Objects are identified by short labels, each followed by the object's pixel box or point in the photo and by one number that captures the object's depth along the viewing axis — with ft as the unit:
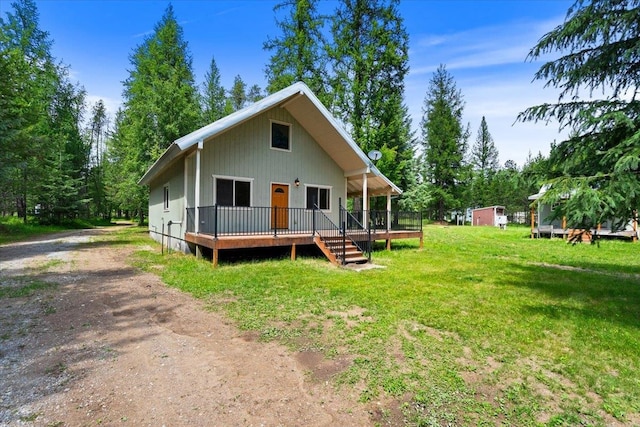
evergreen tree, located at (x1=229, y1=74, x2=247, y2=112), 111.75
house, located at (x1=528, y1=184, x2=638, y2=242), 54.85
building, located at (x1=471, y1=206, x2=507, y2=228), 117.60
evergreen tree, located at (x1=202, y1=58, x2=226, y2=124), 91.32
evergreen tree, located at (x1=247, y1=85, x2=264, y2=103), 108.86
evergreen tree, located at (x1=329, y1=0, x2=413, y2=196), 67.77
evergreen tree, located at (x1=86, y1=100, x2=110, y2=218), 114.83
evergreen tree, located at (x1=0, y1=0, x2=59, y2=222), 43.47
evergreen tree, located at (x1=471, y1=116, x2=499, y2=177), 156.87
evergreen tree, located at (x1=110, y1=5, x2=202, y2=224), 67.21
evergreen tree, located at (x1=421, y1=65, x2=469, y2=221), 121.70
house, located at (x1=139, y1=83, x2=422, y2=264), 32.91
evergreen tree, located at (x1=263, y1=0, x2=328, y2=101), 68.13
